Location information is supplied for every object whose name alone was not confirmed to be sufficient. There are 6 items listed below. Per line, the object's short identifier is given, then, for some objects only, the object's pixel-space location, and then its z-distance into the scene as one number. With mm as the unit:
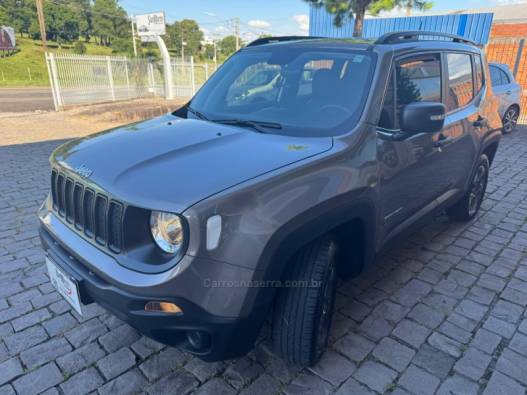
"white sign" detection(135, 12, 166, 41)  18966
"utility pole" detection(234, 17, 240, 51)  57047
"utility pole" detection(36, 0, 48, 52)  25359
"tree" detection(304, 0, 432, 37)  14008
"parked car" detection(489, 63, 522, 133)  8438
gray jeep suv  1650
